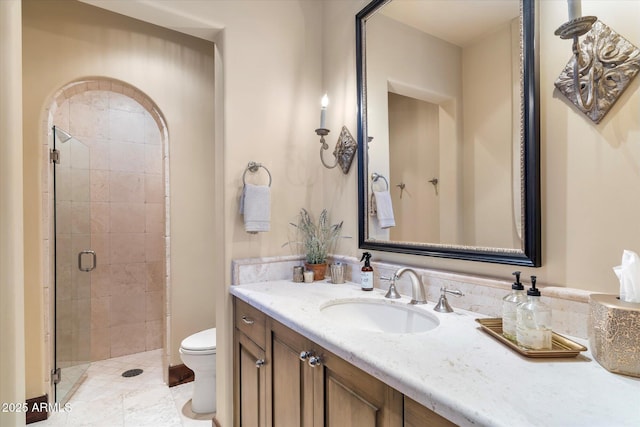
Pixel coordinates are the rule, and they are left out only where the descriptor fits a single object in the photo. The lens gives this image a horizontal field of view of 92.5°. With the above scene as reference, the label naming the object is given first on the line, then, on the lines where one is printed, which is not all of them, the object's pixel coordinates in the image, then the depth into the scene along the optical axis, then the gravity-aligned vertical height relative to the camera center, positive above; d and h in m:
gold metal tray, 0.73 -0.33
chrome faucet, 1.21 -0.29
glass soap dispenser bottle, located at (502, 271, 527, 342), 0.83 -0.26
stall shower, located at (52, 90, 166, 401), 2.48 -0.08
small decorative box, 0.63 -0.26
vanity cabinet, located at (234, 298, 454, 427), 0.73 -0.53
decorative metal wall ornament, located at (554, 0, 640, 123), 0.79 +0.40
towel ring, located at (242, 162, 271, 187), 1.63 +0.27
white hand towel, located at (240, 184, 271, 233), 1.56 +0.05
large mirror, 0.98 +0.34
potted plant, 1.74 -0.12
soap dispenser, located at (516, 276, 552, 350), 0.76 -0.28
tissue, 0.66 -0.14
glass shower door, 2.06 -0.34
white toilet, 1.90 -0.95
